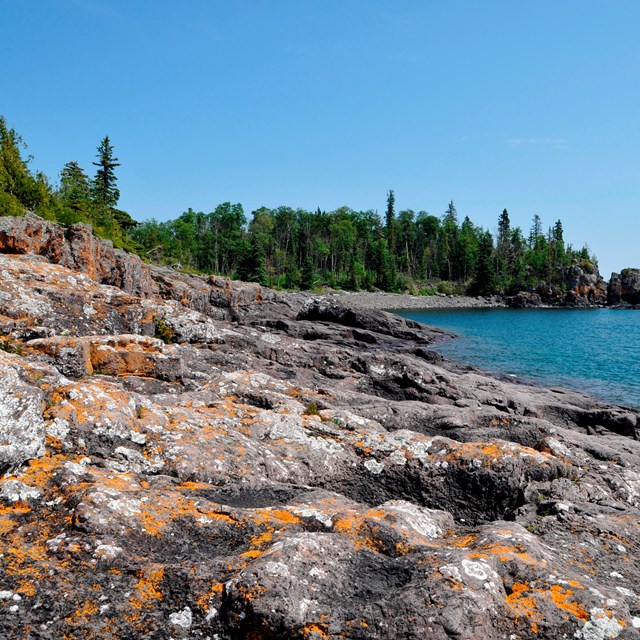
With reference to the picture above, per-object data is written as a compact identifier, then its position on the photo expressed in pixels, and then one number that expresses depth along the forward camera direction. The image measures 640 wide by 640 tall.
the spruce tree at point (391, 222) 174.50
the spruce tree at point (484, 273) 147.62
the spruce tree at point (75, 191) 55.77
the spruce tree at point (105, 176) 83.31
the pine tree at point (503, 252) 157.71
